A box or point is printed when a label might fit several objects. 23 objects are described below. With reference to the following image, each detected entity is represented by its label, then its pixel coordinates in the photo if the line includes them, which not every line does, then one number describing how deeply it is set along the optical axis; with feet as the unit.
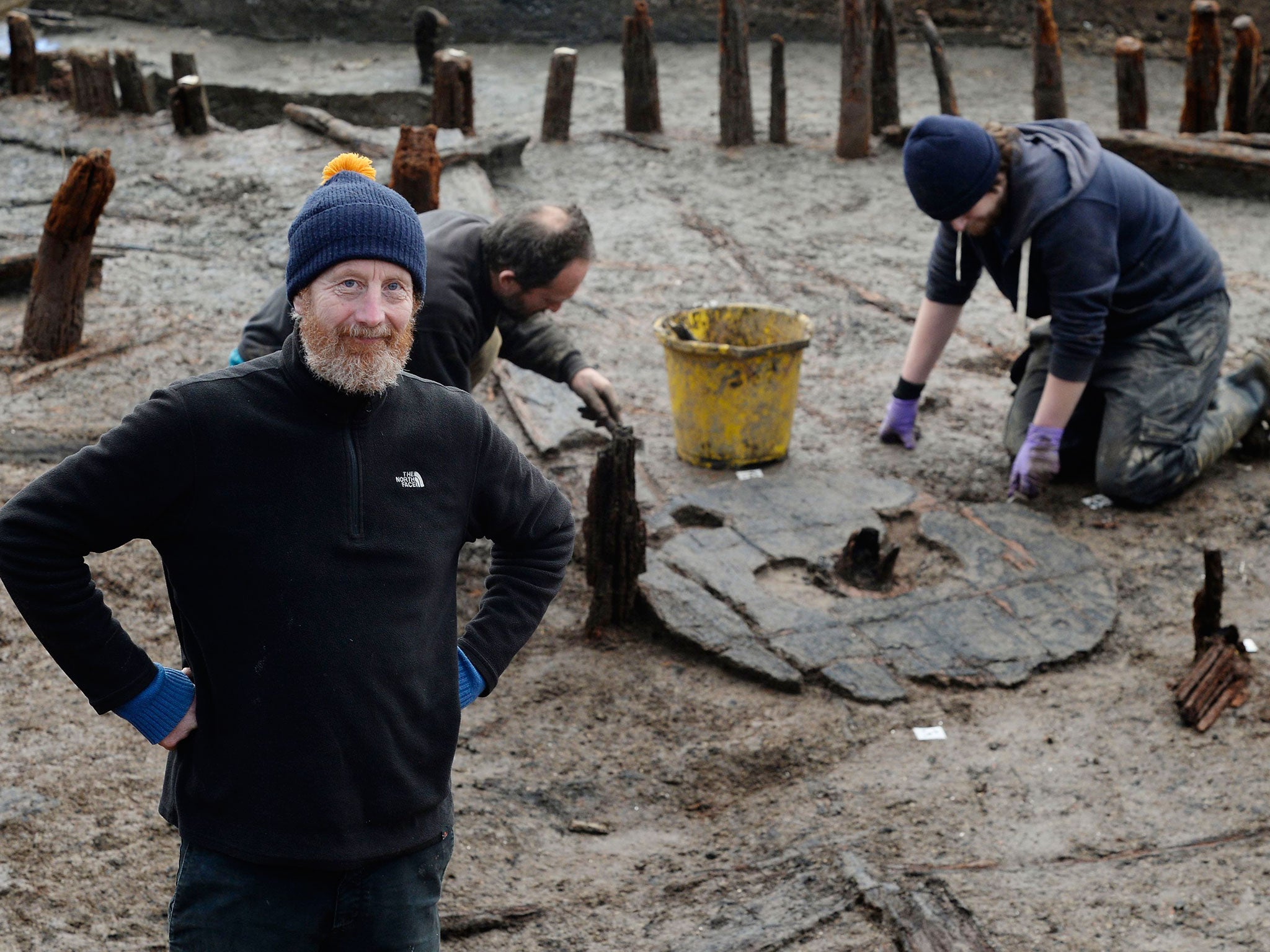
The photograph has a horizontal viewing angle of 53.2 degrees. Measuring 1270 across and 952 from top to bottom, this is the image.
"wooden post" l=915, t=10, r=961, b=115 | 30.83
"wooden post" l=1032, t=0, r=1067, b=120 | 29.07
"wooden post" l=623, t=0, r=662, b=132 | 33.09
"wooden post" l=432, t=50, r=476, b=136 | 31.09
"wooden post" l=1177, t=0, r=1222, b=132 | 28.71
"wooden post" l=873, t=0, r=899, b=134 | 31.65
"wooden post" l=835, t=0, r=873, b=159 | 30.40
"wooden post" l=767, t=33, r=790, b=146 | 32.09
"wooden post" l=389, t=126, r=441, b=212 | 19.54
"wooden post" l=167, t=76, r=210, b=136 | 29.94
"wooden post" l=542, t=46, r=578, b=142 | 32.73
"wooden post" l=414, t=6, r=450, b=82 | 39.96
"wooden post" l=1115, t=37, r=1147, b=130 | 29.30
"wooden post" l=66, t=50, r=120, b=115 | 31.91
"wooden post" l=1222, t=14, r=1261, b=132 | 28.66
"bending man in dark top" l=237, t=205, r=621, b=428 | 12.83
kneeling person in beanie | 15.49
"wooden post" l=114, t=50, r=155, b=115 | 32.42
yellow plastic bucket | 17.34
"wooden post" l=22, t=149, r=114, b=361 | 19.36
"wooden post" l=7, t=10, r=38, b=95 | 34.63
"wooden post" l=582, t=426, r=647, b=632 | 13.76
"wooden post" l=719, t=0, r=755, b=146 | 31.48
